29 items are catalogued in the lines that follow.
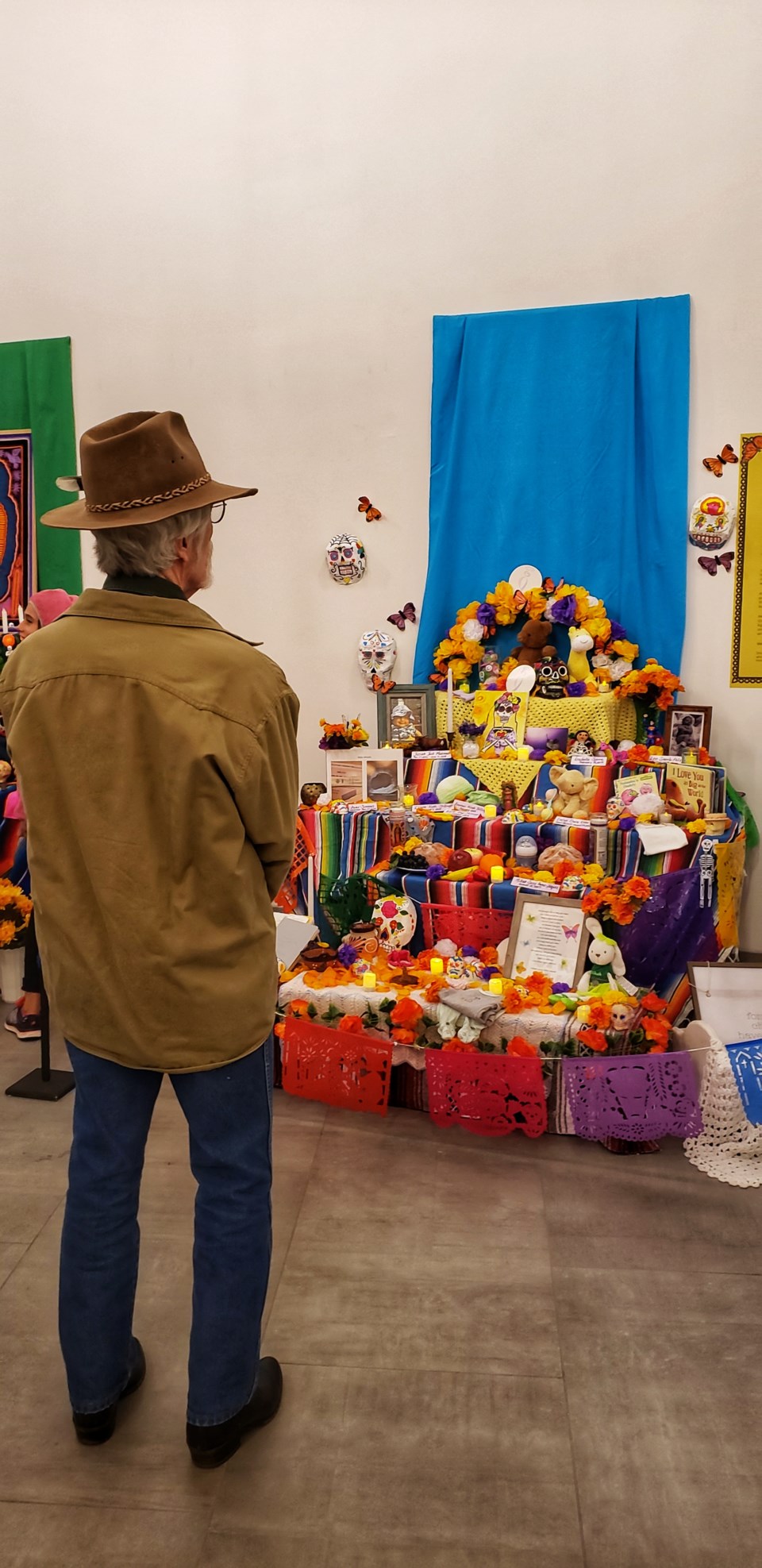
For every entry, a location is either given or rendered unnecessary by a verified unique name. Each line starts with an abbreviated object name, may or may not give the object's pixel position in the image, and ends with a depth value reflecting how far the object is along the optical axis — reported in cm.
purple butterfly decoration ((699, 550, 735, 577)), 402
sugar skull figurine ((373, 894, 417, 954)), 316
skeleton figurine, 315
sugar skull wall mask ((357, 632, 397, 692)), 438
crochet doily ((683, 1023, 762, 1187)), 252
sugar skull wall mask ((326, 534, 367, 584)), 438
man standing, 133
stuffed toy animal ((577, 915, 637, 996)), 290
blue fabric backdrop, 400
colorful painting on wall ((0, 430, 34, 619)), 477
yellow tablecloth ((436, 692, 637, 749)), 382
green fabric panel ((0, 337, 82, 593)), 463
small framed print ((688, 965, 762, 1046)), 279
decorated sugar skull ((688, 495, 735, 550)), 398
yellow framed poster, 398
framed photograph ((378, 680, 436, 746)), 417
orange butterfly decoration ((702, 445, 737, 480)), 397
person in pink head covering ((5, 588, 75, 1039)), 307
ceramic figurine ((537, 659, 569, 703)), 392
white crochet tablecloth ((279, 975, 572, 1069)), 270
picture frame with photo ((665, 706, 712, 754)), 392
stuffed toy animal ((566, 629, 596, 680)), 395
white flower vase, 361
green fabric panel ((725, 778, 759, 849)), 390
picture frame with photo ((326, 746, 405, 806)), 374
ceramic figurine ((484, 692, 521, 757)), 383
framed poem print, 297
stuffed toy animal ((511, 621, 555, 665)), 401
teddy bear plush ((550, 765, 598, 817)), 349
